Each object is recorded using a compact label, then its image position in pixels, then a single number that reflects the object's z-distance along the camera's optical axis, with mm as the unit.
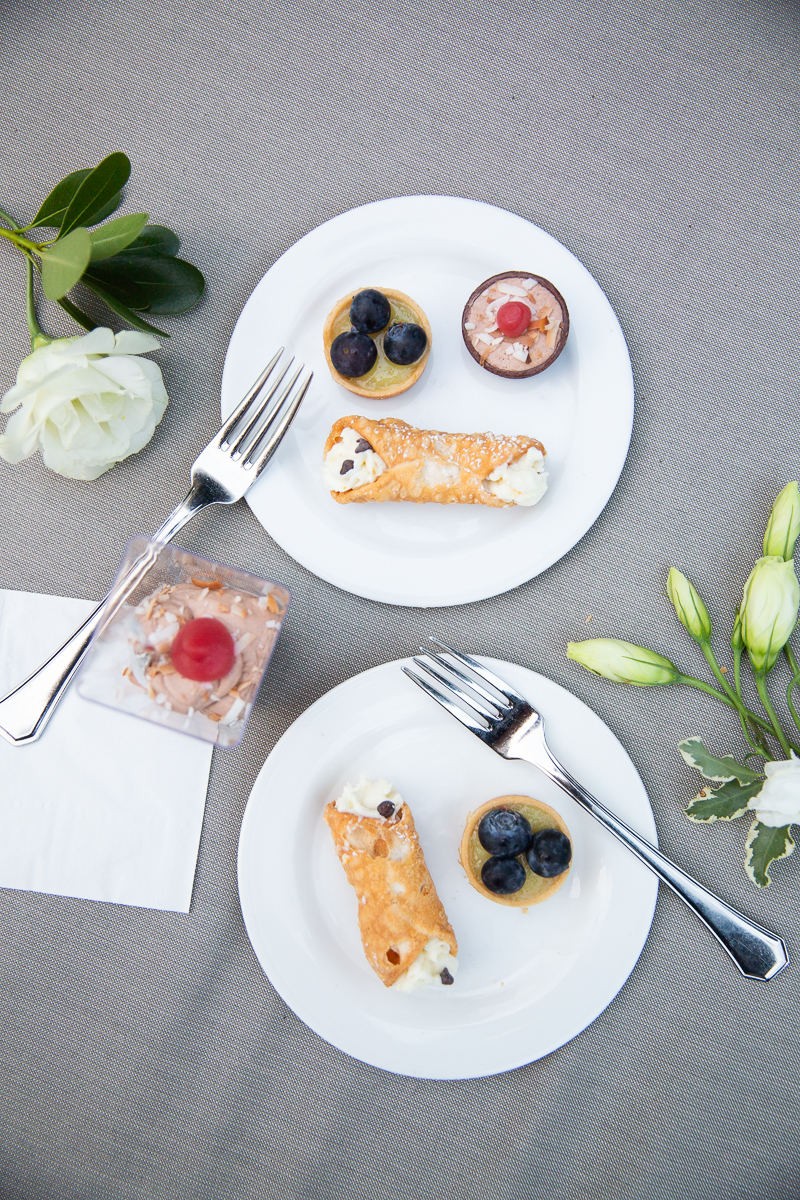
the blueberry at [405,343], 659
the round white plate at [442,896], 659
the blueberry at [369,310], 660
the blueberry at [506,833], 645
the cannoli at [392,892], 651
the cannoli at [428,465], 663
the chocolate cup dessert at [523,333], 664
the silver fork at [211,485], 674
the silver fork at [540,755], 654
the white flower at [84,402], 641
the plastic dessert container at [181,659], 635
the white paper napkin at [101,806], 678
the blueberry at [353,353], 660
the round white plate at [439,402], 672
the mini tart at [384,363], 671
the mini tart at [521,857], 654
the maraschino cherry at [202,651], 626
